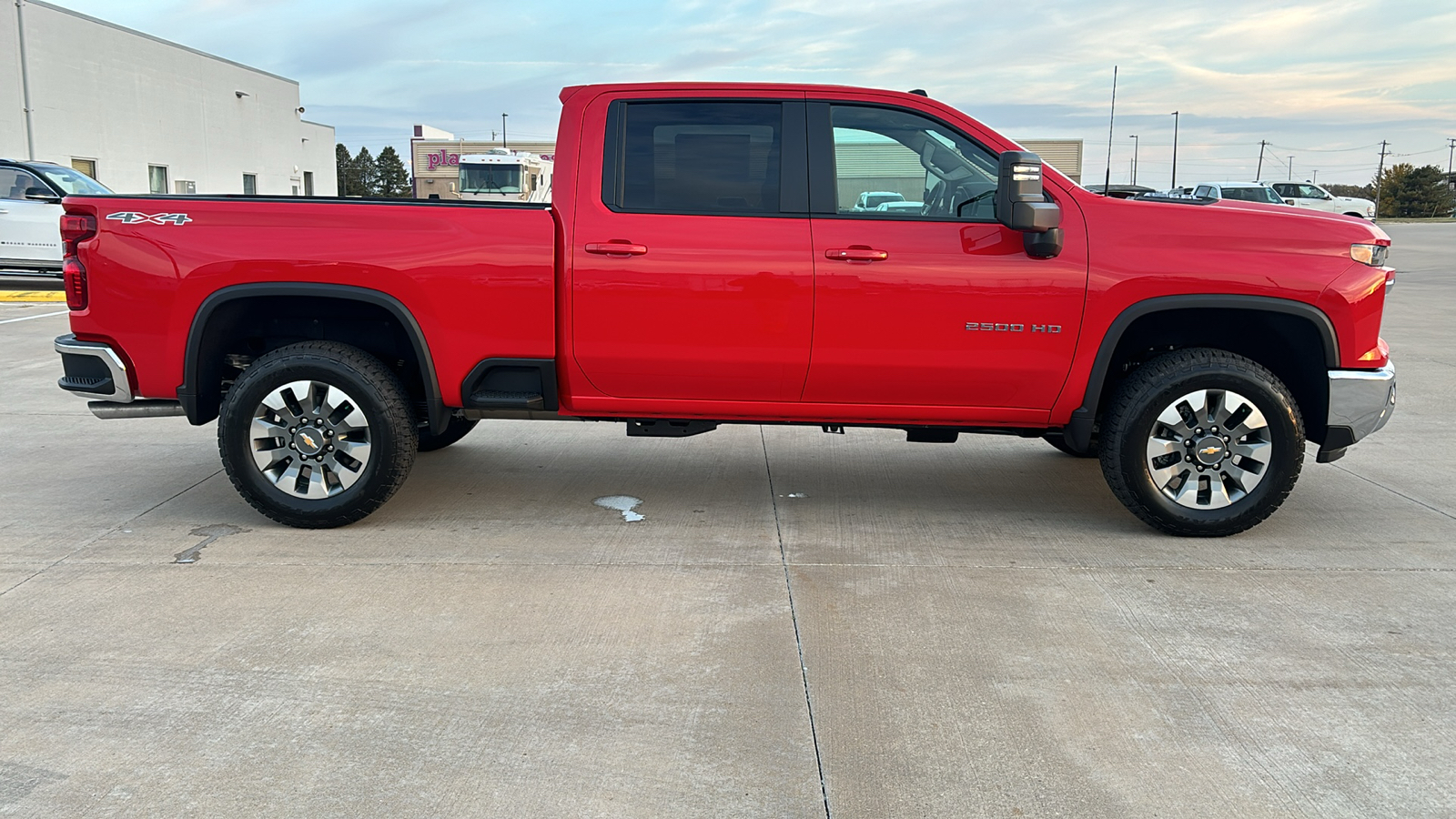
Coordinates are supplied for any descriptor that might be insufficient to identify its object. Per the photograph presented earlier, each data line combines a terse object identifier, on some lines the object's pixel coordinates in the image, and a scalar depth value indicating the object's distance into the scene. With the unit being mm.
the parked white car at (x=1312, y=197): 35812
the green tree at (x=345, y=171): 74625
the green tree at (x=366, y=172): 80556
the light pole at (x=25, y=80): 28828
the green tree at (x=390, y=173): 80812
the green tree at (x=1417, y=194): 83500
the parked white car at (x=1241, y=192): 32344
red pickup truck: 5000
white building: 30297
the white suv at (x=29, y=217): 16234
